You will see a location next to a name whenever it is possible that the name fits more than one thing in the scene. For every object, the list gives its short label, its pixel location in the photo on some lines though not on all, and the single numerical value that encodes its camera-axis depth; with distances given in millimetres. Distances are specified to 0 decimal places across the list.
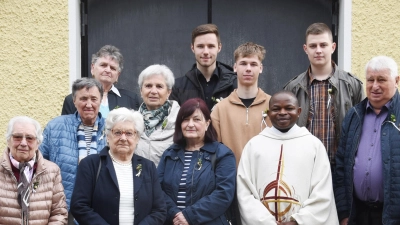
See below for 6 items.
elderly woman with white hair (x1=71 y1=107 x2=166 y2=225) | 5102
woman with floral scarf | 5750
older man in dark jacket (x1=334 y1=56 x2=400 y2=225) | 5285
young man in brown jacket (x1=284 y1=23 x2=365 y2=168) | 5820
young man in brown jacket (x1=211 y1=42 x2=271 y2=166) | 5836
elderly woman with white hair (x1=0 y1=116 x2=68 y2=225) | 5070
